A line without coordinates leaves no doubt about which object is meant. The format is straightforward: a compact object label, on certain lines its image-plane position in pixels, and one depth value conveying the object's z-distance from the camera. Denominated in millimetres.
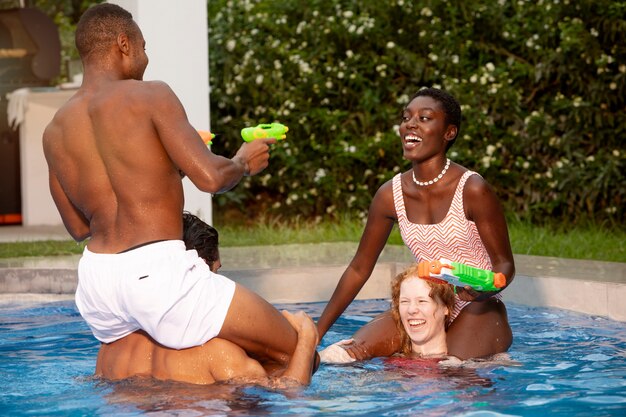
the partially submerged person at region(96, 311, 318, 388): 8031
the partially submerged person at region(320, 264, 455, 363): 10006
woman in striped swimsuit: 9944
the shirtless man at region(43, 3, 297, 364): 7604
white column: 17824
